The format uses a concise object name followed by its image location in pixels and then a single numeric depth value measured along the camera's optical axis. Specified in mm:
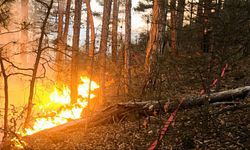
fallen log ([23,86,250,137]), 8289
